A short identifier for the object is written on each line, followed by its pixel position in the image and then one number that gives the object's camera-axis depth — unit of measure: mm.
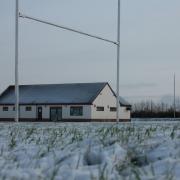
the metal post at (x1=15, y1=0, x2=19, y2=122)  26641
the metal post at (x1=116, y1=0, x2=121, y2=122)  33659
